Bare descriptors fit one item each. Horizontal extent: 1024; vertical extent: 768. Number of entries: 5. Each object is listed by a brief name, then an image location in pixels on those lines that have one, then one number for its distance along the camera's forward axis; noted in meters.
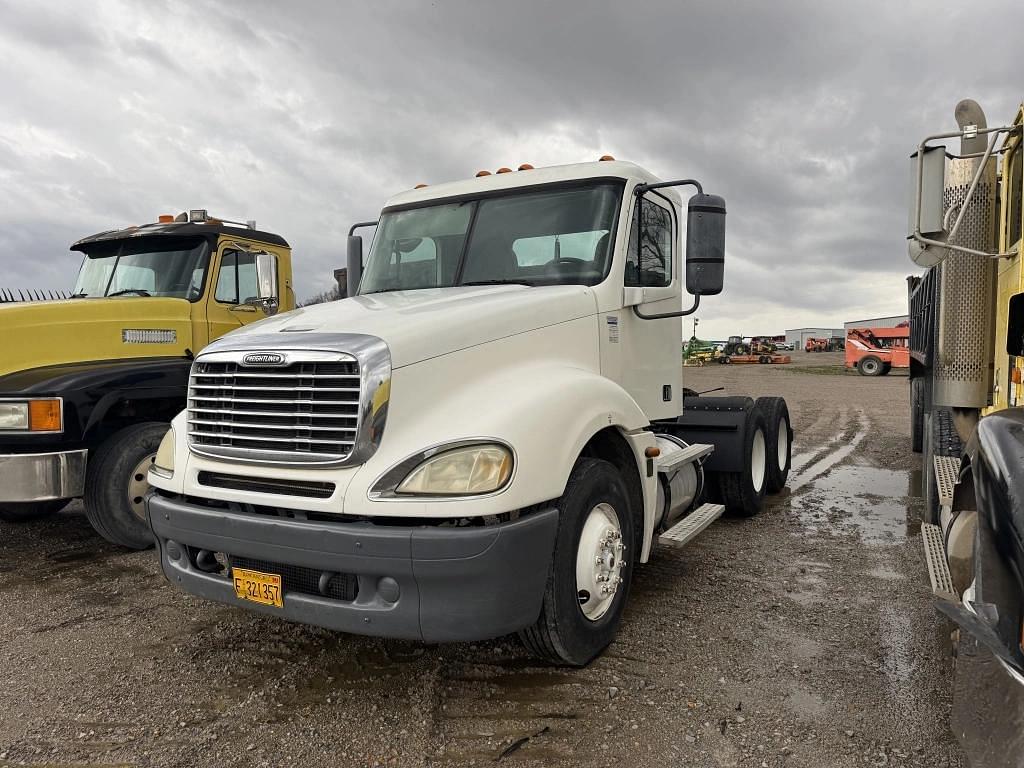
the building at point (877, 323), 69.31
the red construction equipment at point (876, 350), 31.20
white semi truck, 2.81
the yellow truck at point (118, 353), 4.98
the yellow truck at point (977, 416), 1.88
